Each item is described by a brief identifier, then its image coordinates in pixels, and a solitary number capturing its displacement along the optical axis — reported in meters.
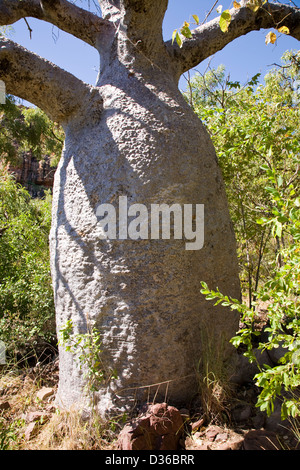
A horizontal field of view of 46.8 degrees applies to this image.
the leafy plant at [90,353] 1.79
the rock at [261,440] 1.60
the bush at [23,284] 2.77
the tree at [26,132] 7.26
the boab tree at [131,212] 1.82
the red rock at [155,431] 1.56
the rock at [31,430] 1.78
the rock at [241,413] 1.84
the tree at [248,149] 2.57
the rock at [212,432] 1.69
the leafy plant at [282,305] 1.27
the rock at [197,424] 1.74
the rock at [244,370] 2.05
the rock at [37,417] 1.89
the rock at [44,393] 2.21
